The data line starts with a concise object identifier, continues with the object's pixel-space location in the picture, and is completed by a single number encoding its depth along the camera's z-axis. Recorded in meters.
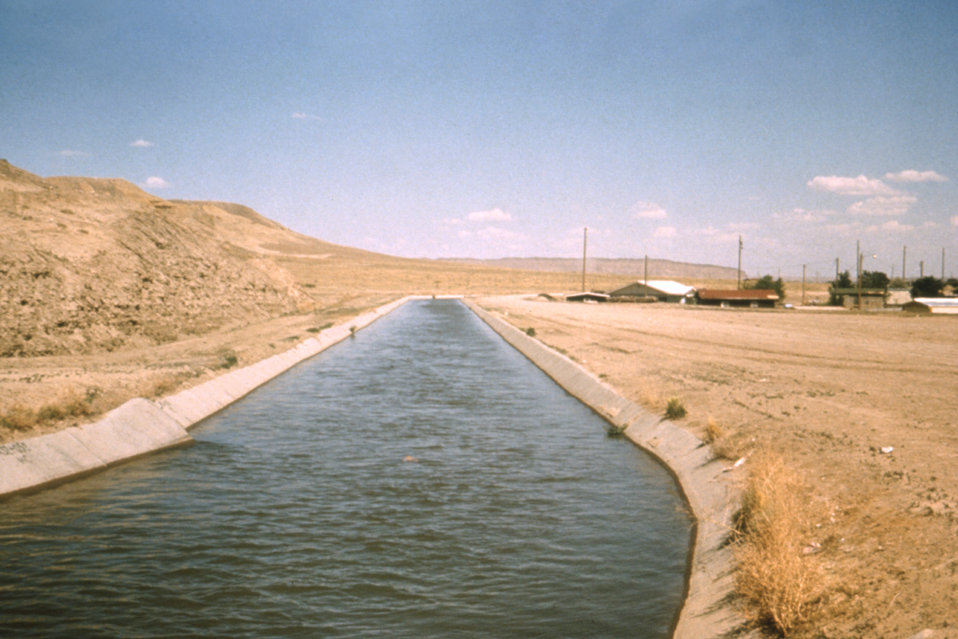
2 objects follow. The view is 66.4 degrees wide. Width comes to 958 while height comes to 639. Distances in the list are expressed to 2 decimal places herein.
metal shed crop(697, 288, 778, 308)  94.38
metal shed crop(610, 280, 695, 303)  107.12
